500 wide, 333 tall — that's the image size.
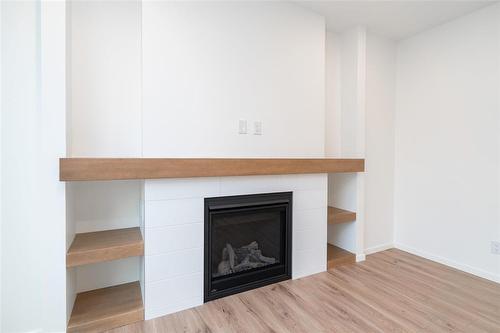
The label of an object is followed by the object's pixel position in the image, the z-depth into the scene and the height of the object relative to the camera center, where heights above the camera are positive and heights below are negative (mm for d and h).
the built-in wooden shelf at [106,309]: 1587 -976
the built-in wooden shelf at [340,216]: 2611 -543
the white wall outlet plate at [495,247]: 2338 -761
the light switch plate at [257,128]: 2326 +329
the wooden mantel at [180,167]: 1493 -26
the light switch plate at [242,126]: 2252 +332
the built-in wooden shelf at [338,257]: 2588 -970
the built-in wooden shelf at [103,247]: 1554 -538
